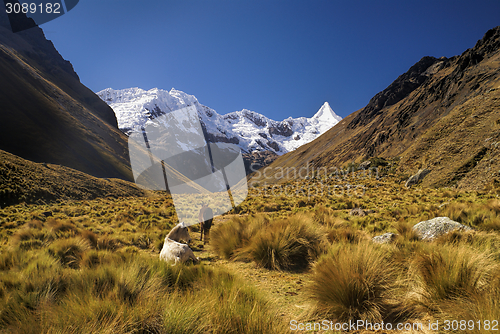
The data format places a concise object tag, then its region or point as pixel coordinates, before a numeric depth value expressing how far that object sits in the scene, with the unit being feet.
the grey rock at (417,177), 67.18
